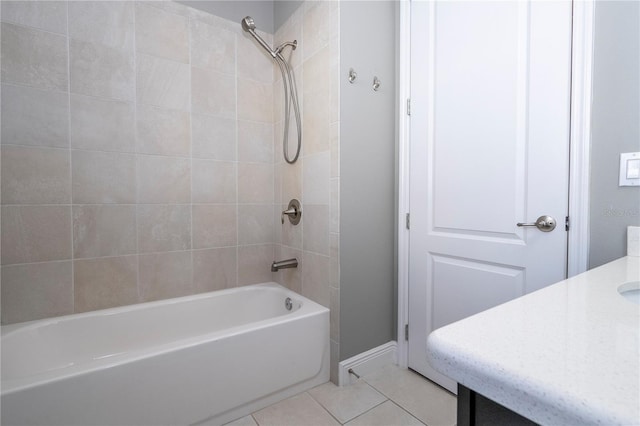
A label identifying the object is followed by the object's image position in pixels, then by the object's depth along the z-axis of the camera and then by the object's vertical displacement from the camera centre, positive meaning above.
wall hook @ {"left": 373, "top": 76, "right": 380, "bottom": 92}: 1.72 +0.72
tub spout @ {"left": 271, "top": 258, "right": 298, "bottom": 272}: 1.86 -0.38
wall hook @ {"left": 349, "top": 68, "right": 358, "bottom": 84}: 1.63 +0.72
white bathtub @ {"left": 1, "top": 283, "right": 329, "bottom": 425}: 1.04 -0.70
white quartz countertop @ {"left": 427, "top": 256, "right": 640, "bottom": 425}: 0.27 -0.17
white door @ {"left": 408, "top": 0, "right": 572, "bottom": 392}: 1.18 +0.24
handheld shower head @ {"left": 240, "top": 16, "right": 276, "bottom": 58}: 1.89 +1.15
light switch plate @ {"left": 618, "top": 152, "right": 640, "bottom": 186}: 0.97 +0.13
